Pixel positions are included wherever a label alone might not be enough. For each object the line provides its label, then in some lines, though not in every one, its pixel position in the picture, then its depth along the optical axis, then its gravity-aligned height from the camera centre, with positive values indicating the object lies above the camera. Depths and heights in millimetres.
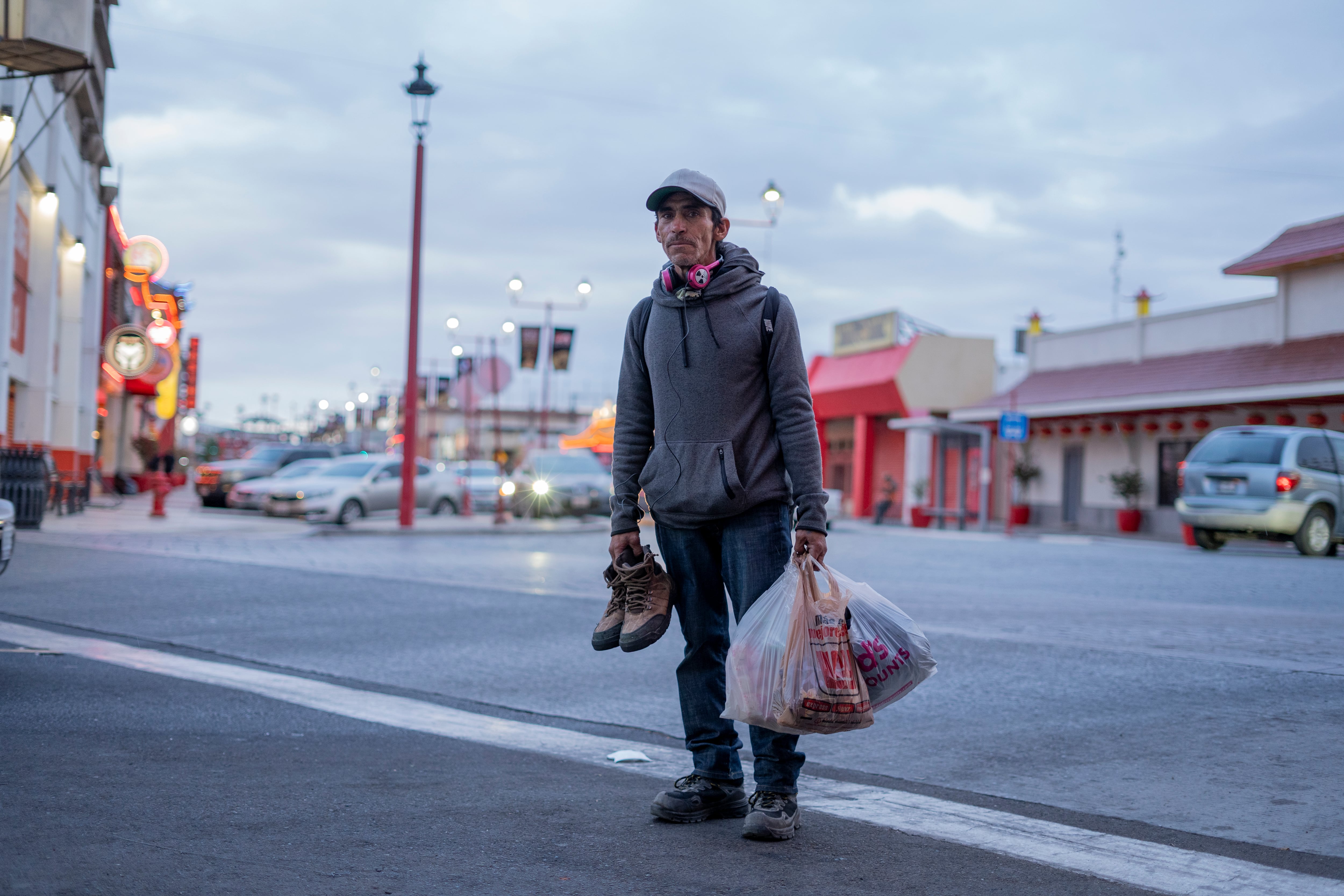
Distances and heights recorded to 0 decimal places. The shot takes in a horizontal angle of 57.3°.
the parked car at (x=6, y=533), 6738 -436
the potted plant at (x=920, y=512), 35406 -832
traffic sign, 31266 +1550
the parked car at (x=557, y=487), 26453 -327
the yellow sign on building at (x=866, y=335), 41469 +5152
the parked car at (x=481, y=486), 31322 -418
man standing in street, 3734 +47
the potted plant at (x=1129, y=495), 30312 -125
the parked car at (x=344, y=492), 23578 -541
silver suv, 16938 +116
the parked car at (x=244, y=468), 29188 -173
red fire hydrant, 21672 -553
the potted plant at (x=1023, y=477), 34969 +284
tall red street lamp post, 20969 +2055
